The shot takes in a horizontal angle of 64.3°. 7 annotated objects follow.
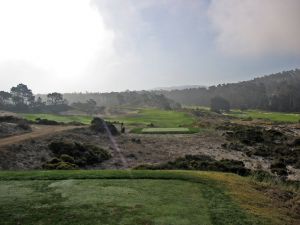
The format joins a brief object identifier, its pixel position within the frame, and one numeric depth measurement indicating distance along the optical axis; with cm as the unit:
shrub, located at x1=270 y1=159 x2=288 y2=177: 2003
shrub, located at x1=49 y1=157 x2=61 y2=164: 1905
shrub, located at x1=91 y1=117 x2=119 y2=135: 3503
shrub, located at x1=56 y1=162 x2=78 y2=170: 1731
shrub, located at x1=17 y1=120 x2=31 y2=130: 3115
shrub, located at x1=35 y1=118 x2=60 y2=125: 3963
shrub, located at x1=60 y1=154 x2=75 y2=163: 2033
